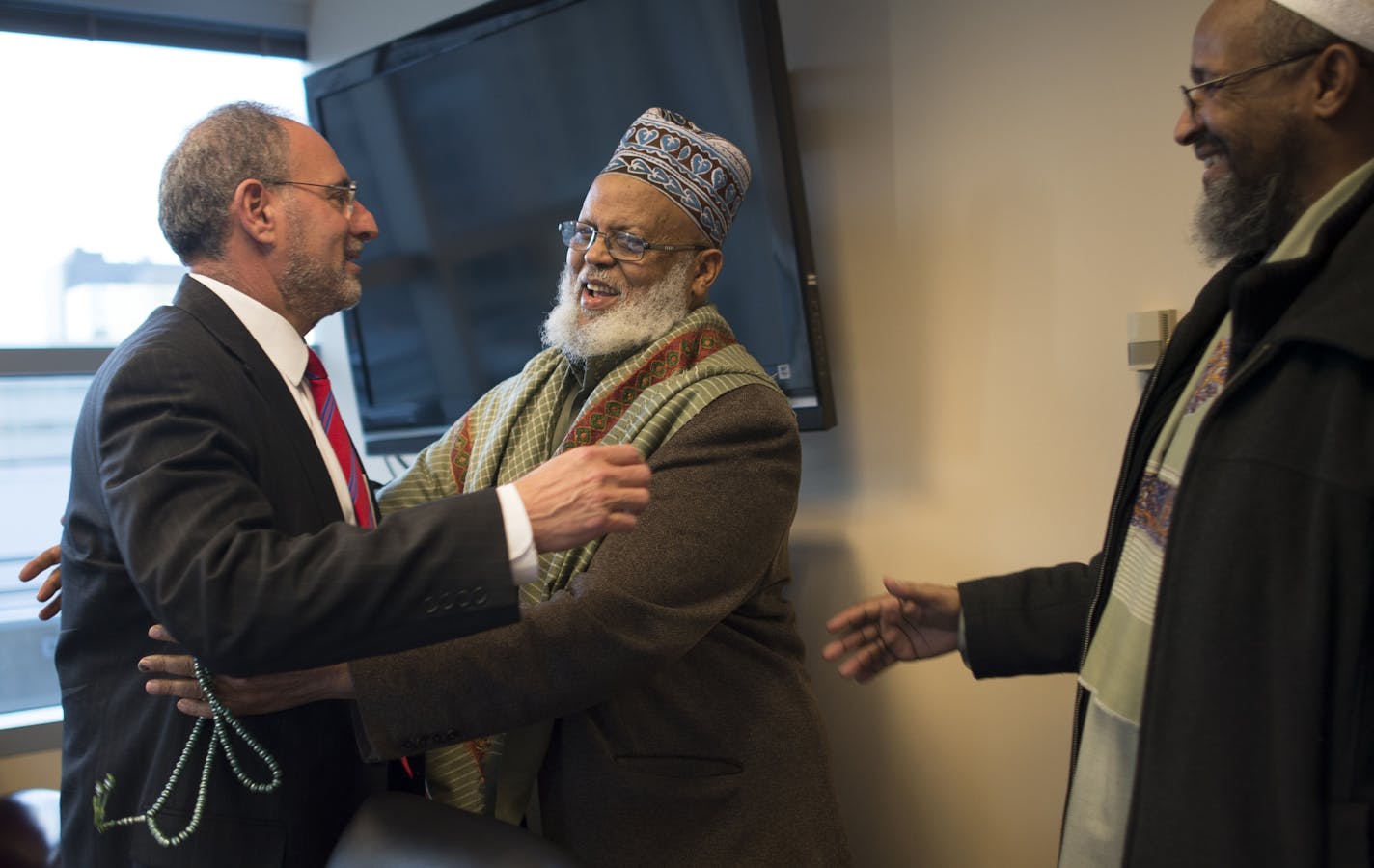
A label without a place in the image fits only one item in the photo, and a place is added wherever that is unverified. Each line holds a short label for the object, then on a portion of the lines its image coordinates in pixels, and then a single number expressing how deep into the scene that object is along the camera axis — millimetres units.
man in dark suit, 1165
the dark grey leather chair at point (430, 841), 1220
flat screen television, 2164
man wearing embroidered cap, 1467
